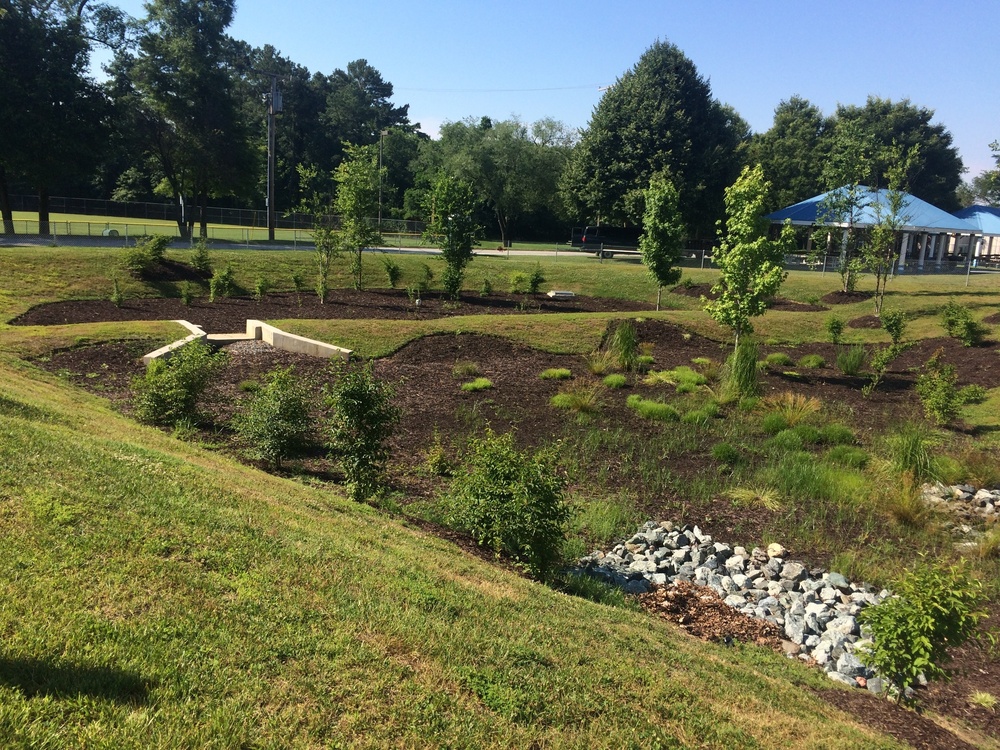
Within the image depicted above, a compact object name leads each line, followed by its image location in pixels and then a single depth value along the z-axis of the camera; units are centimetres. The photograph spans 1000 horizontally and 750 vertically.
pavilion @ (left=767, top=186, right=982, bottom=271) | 4403
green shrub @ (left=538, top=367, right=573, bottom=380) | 1488
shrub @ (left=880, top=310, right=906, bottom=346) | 1842
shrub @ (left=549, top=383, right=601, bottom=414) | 1246
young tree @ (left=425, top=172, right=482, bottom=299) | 2483
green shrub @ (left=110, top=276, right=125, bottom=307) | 1939
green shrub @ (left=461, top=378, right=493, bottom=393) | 1349
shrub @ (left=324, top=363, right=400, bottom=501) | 803
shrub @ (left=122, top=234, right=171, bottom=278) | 2316
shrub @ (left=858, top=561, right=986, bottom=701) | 488
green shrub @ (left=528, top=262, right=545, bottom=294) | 2669
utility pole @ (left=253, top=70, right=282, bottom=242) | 3553
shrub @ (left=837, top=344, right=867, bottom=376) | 1628
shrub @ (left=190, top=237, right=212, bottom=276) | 2464
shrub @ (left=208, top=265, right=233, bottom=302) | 2172
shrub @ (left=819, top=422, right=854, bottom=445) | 1137
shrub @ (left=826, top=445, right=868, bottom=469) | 1029
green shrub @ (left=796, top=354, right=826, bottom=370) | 1727
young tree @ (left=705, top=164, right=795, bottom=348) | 1584
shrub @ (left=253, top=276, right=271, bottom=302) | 2236
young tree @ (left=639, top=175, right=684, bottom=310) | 2327
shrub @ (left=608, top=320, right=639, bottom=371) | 1584
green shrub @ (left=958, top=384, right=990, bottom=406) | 1285
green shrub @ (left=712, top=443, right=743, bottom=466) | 1050
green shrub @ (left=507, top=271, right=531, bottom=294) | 2758
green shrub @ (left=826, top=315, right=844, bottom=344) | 2027
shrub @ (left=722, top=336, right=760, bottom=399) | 1352
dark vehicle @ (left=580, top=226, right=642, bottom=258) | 4841
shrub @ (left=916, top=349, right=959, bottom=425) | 1255
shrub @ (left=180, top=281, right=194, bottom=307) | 2023
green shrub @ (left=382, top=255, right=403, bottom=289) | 2580
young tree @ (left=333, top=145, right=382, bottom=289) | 2330
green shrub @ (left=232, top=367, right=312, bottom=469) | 894
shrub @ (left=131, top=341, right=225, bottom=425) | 1012
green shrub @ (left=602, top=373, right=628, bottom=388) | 1445
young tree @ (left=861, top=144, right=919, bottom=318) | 2470
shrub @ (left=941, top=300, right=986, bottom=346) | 1928
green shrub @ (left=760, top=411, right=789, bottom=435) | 1184
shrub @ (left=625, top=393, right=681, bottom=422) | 1234
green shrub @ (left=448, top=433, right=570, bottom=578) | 654
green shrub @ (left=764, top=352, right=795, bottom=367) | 1730
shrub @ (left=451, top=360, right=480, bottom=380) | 1469
